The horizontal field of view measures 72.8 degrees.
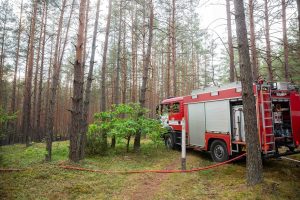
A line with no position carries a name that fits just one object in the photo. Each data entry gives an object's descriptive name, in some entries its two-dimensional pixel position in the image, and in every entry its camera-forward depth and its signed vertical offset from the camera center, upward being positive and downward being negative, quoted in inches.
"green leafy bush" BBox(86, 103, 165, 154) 352.2 -14.0
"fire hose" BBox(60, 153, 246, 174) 253.1 -66.5
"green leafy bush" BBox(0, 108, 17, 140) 359.4 +3.9
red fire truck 260.2 -0.6
